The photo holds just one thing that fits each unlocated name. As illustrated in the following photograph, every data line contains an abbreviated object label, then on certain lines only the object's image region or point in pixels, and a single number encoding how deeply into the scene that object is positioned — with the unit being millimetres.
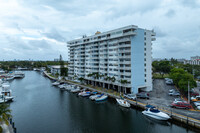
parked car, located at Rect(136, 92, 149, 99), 53234
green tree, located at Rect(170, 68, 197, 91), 51312
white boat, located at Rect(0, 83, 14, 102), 60656
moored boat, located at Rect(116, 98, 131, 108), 48719
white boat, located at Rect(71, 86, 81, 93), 76650
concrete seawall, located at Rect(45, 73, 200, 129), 32581
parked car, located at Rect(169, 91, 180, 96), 55984
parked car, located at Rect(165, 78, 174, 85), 82688
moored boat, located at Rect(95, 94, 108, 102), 58000
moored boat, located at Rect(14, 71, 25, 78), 148275
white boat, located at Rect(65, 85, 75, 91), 82562
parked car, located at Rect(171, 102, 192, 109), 40500
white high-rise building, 59219
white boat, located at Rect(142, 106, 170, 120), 37281
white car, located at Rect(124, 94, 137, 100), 52953
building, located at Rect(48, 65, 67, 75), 142775
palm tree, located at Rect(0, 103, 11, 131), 27406
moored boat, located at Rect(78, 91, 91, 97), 67238
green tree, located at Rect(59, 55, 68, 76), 122750
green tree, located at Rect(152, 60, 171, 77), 109500
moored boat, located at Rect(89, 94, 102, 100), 60438
